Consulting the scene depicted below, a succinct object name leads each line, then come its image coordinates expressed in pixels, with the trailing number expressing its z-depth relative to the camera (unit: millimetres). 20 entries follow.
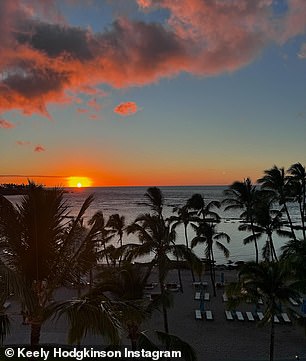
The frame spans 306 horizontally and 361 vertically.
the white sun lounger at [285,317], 20269
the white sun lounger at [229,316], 21025
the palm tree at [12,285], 5738
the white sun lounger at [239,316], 20838
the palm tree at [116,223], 34031
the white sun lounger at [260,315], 21078
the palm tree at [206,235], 28000
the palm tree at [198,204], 30578
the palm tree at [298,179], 31781
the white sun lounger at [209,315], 21062
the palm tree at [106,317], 5863
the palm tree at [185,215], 30700
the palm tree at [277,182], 31938
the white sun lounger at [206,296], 25484
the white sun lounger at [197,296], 25547
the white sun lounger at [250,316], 20789
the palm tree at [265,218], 30156
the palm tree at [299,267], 14242
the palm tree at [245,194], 31719
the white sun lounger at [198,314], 21312
